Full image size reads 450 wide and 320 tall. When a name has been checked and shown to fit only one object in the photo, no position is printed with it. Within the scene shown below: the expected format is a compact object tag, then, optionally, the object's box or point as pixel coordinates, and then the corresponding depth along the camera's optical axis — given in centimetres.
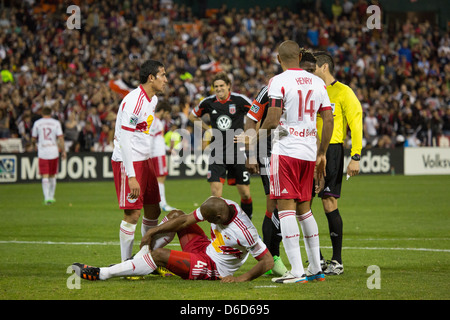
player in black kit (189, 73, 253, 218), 2361
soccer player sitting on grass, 1477
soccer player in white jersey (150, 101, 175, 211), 3366
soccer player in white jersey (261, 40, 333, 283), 1452
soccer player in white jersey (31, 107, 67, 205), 3684
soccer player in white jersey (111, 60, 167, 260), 1595
